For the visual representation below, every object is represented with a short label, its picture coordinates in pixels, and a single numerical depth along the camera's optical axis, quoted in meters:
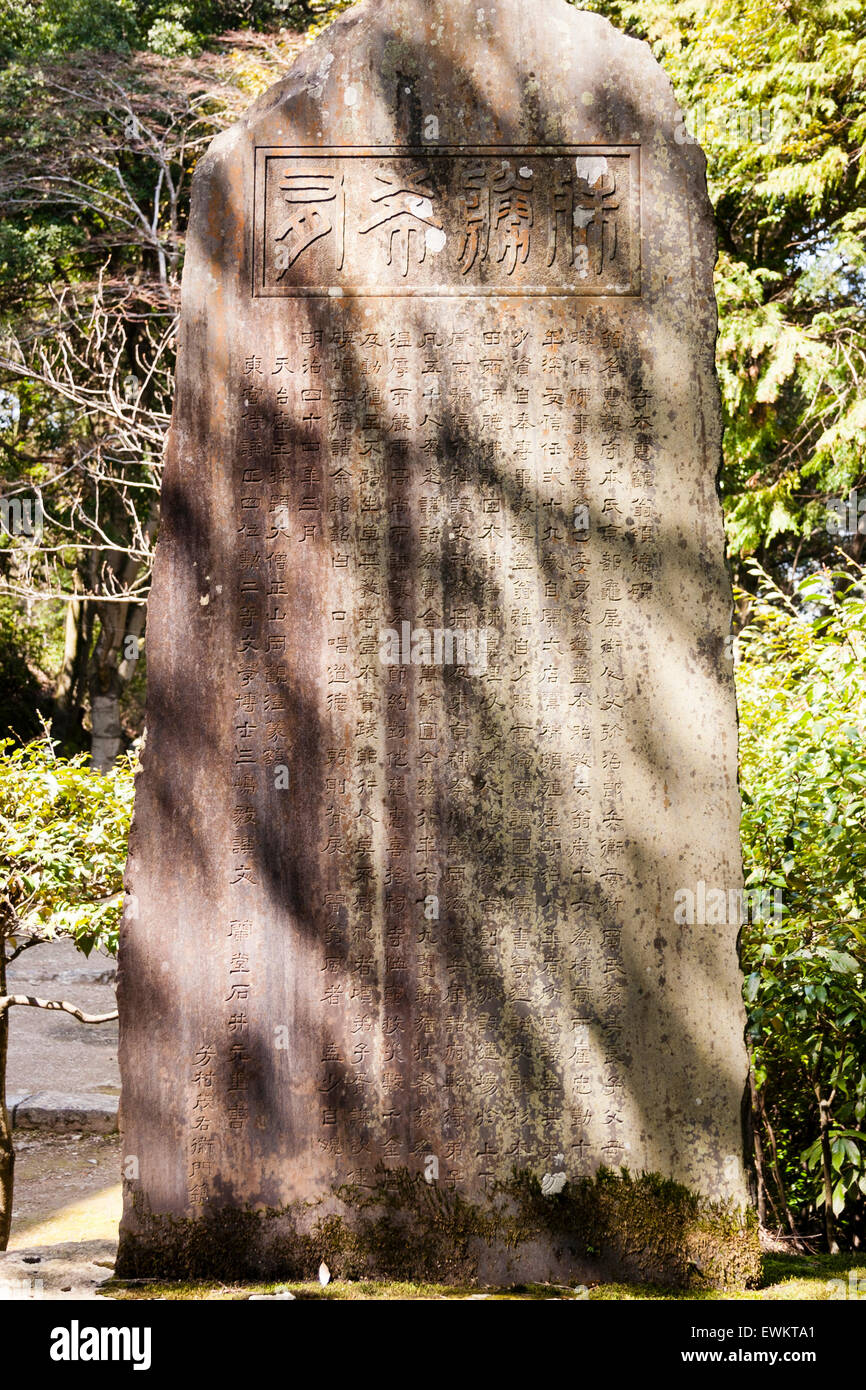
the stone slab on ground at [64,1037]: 6.14
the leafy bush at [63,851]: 3.39
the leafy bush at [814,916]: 3.00
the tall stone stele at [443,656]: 2.63
